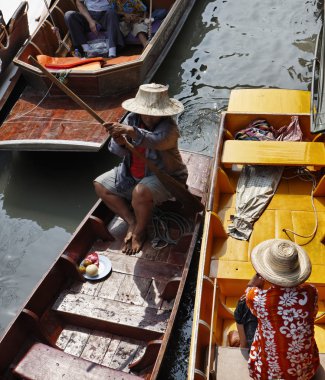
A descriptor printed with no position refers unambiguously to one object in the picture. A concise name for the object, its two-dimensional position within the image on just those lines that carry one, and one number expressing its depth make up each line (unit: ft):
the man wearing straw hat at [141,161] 12.35
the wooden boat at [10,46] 22.52
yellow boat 9.87
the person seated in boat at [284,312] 7.52
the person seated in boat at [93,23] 23.56
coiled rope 14.28
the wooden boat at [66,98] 18.08
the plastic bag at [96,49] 23.70
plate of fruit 13.30
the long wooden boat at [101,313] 10.85
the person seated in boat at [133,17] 24.36
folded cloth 20.40
